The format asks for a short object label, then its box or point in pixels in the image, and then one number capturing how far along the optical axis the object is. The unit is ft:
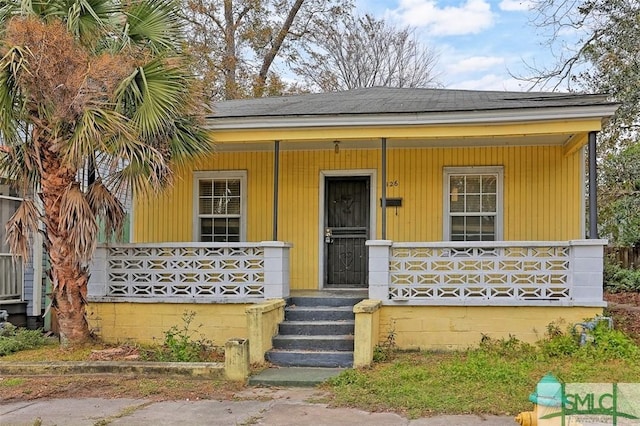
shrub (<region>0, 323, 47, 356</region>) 28.99
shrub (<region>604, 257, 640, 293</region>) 54.85
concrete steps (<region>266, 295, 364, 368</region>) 26.32
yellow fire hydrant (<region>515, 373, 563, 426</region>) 9.80
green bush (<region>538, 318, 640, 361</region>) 25.70
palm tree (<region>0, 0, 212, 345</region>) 24.57
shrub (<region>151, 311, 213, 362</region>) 27.58
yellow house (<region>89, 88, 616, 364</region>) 28.35
